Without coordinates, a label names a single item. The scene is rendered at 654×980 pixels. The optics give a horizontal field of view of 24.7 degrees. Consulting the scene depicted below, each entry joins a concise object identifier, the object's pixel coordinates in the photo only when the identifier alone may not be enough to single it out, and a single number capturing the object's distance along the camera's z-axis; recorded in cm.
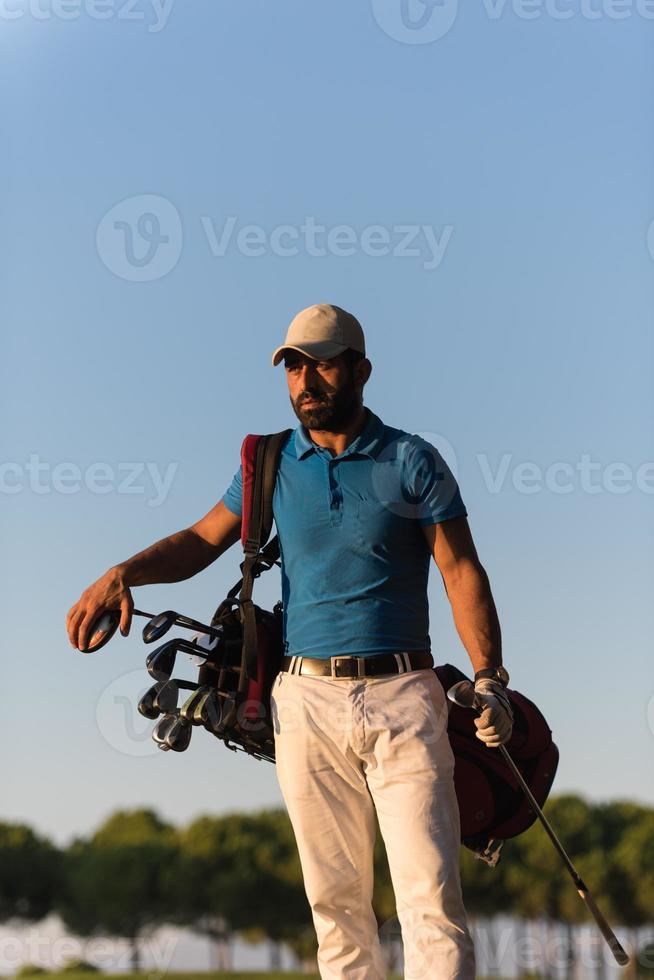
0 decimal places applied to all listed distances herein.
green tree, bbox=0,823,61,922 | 6347
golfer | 570
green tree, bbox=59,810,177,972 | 6156
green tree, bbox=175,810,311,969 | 5841
